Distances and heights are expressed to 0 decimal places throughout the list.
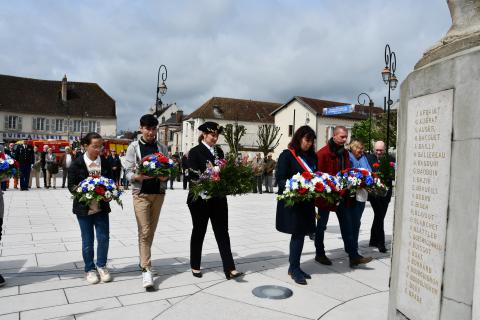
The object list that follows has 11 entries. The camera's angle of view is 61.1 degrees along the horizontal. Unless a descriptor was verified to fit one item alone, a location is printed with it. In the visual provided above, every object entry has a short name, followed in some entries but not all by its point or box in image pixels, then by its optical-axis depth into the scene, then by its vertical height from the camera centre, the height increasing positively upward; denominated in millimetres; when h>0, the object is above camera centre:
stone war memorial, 2660 -201
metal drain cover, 4602 -1653
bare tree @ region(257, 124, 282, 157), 52450 +1593
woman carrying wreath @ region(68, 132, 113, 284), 5027 -876
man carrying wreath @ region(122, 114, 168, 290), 5055 -590
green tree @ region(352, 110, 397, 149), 39975 +2940
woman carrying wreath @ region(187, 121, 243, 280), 5262 -845
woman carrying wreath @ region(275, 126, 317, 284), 5160 -715
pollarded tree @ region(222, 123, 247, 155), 48094 +1808
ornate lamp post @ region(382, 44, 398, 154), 17969 +3579
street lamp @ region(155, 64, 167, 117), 19781 +2903
